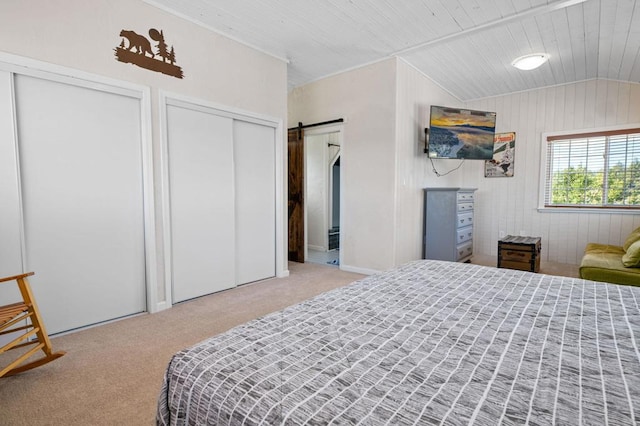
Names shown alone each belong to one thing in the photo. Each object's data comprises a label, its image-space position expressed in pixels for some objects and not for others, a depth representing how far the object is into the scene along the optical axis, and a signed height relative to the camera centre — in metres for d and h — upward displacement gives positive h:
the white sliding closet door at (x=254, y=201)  3.57 -0.05
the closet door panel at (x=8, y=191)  2.08 +0.04
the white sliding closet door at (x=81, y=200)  2.25 -0.02
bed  0.72 -0.48
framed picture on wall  5.14 +0.68
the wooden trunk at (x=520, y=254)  3.83 -0.73
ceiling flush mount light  3.57 +1.58
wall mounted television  4.13 +0.86
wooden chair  1.78 -0.76
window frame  4.25 +0.58
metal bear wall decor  2.57 +1.25
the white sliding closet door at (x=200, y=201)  2.97 -0.04
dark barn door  4.81 +0.08
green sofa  2.68 -0.64
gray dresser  4.24 -0.38
